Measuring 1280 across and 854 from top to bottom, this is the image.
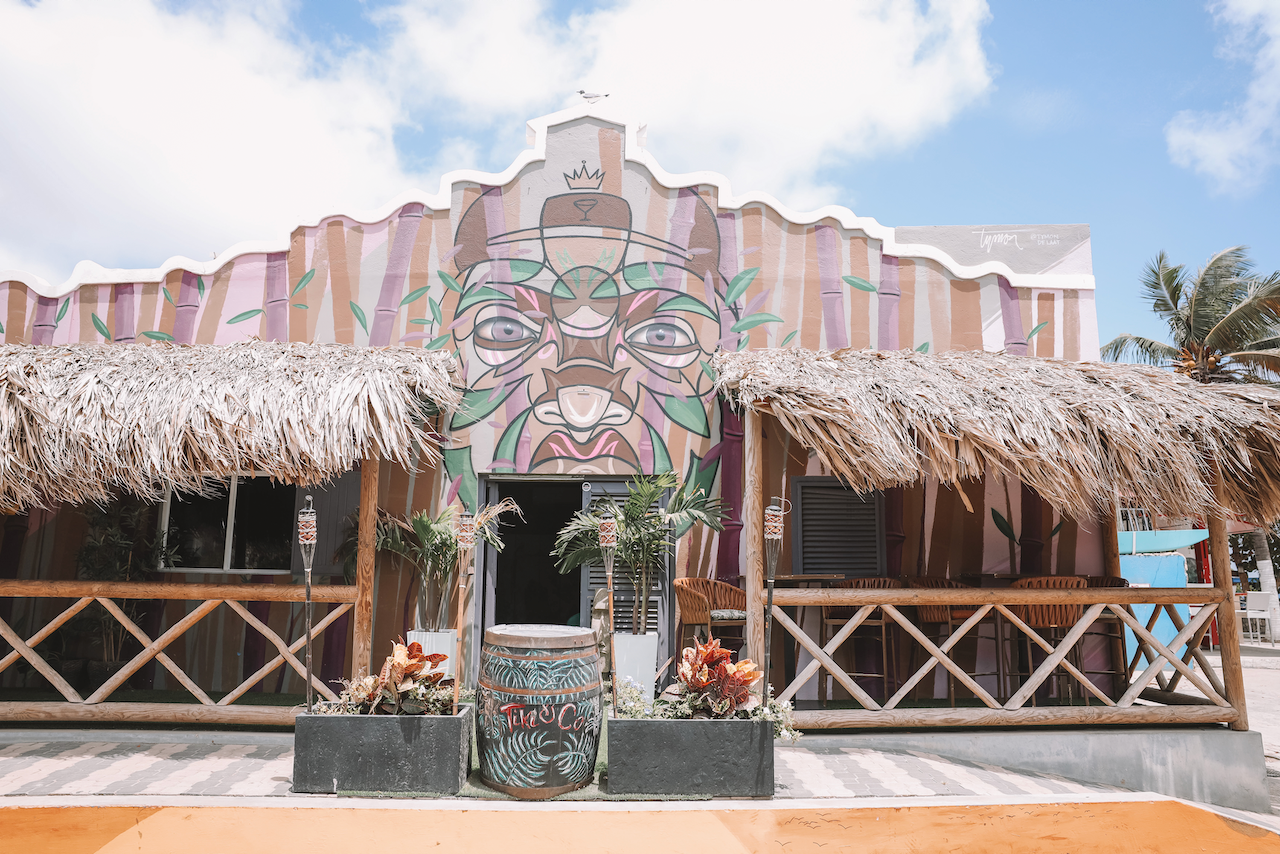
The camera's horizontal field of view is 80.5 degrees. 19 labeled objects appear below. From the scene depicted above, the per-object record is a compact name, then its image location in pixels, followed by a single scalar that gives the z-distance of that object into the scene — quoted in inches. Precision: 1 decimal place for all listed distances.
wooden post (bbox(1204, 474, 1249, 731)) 208.1
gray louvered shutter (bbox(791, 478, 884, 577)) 261.3
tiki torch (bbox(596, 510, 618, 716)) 169.9
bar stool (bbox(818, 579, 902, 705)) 227.3
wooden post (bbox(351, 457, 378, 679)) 200.1
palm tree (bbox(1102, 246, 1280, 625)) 591.2
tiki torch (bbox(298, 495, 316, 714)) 162.4
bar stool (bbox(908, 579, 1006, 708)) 225.6
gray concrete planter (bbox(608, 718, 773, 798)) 150.2
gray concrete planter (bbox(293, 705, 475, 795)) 151.3
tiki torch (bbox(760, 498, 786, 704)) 169.2
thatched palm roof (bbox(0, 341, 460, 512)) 187.5
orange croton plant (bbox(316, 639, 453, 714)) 155.0
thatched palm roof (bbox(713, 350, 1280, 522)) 191.8
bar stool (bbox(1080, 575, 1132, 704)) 236.5
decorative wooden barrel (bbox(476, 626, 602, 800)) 147.7
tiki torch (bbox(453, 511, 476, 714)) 171.3
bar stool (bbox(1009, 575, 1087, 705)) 219.1
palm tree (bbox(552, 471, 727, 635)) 236.4
